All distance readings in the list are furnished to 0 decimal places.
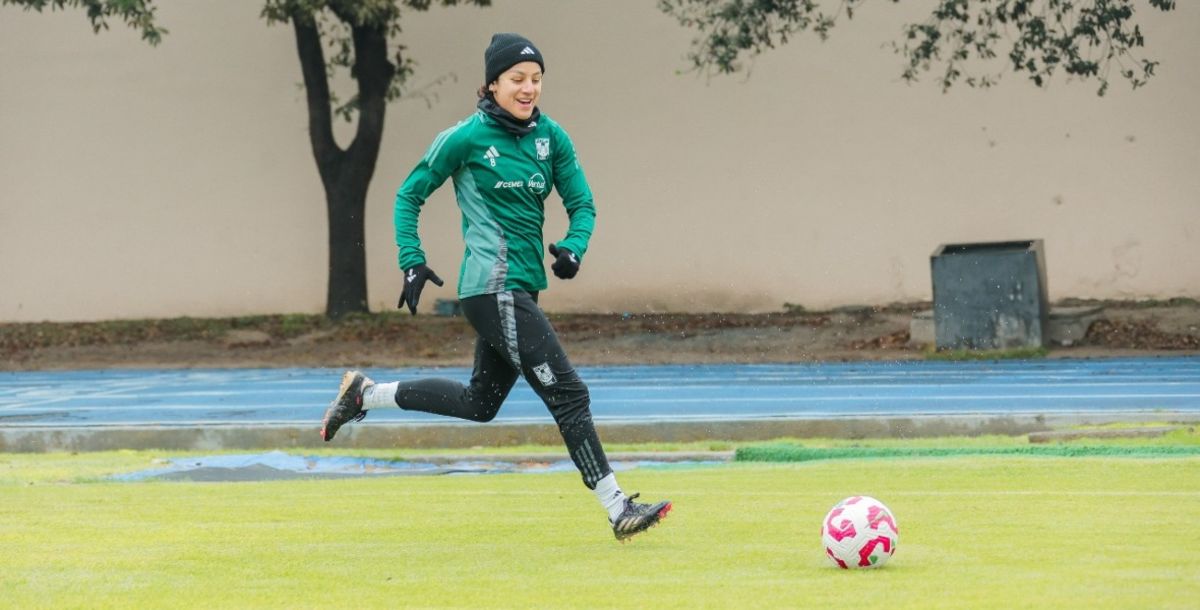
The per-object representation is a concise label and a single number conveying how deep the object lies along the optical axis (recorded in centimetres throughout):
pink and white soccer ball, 1112
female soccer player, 1320
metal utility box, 3884
